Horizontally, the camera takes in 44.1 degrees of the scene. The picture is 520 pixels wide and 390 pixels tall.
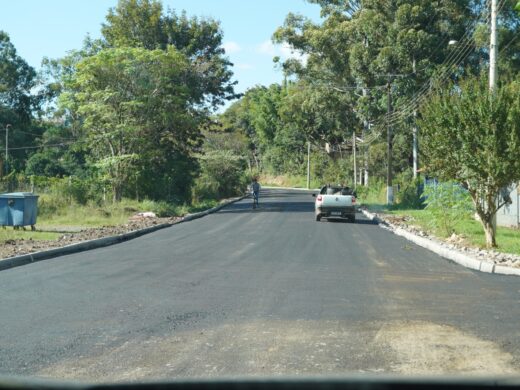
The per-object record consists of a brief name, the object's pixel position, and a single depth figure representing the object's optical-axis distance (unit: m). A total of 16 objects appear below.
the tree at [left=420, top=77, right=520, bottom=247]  15.38
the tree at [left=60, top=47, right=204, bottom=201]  32.09
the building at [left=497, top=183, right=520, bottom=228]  22.58
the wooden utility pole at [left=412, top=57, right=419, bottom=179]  42.48
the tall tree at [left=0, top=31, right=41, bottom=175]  63.25
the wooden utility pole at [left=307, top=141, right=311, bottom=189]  87.10
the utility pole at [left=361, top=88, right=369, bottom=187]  52.90
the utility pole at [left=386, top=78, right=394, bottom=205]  38.22
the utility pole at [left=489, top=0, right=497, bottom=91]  17.14
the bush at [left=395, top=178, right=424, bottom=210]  36.77
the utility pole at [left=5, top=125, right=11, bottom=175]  56.04
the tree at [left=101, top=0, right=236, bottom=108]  41.09
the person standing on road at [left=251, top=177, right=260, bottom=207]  37.12
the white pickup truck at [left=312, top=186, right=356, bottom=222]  27.02
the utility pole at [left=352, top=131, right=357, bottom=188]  58.24
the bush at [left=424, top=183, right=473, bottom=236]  20.12
